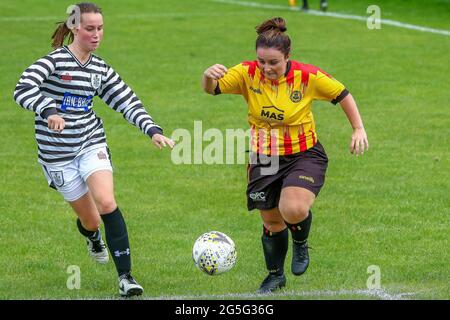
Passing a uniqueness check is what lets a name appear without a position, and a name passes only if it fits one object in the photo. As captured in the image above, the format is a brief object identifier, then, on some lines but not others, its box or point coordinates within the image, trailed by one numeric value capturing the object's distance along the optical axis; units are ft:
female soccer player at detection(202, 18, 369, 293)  55.21
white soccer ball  55.83
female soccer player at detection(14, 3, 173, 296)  55.26
